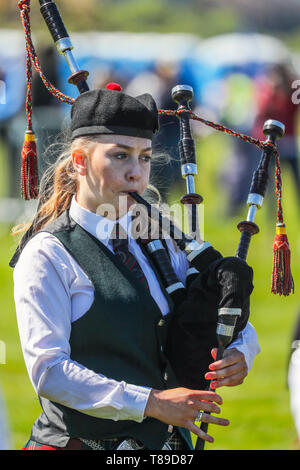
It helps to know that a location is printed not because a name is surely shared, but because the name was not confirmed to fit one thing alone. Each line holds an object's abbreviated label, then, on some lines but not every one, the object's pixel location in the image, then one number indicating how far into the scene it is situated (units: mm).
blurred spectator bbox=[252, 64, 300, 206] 21250
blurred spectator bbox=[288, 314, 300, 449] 5004
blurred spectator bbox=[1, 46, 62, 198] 20289
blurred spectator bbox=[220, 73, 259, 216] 23344
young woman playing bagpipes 4805
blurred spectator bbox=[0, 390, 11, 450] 6113
